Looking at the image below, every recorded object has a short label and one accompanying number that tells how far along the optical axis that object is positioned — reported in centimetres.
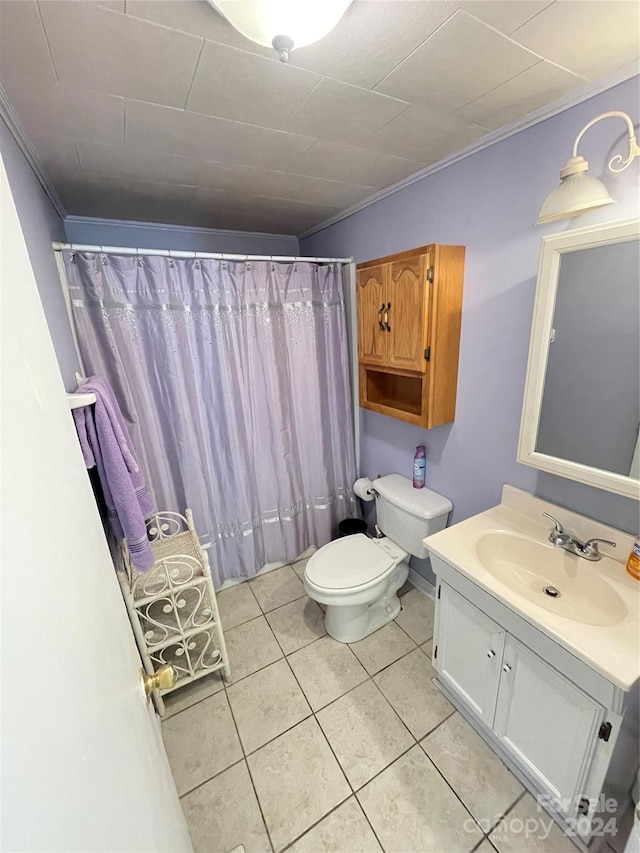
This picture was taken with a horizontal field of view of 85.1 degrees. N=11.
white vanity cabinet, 95
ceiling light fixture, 68
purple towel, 118
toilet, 166
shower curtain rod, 144
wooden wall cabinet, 147
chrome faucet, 118
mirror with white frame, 105
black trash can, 233
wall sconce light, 99
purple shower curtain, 163
